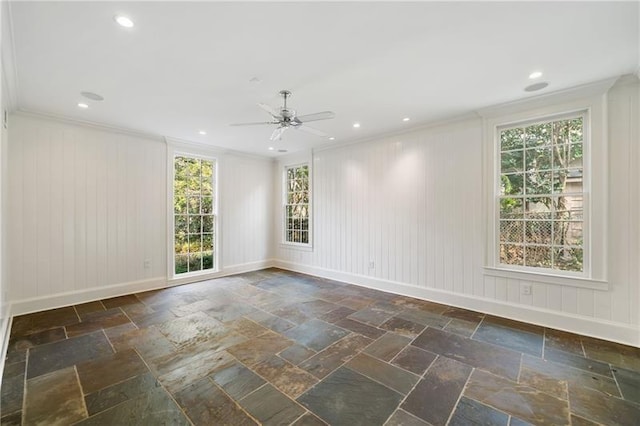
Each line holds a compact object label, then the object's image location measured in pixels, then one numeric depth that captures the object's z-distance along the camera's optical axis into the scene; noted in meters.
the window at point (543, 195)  3.15
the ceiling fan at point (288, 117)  2.79
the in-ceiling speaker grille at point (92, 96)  3.07
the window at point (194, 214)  5.22
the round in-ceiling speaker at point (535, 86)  2.89
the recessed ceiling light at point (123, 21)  1.89
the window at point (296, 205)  6.09
